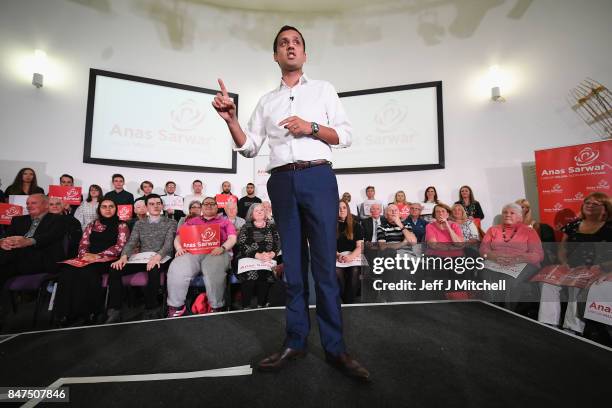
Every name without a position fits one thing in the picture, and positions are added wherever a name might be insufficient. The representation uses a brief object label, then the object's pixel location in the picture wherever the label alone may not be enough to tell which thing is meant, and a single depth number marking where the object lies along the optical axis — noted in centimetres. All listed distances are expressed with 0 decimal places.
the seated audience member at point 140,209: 376
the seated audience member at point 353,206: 555
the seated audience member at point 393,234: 350
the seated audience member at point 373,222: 431
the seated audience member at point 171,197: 475
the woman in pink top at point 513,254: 257
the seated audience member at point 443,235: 313
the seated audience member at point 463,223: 357
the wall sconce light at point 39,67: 461
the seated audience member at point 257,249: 280
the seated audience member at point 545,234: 276
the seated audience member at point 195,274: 265
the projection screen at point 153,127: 492
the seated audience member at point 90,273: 251
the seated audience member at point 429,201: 479
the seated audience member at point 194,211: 359
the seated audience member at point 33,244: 254
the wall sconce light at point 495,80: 507
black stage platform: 110
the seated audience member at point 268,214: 334
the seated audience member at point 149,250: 267
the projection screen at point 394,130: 532
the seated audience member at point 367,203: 528
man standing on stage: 130
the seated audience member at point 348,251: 306
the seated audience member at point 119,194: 466
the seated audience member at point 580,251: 217
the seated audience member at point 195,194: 520
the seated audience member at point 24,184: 403
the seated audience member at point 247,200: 505
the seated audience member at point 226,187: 521
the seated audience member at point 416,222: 407
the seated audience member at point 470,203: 489
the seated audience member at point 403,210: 430
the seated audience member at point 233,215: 368
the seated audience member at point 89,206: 417
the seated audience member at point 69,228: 295
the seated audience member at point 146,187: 478
